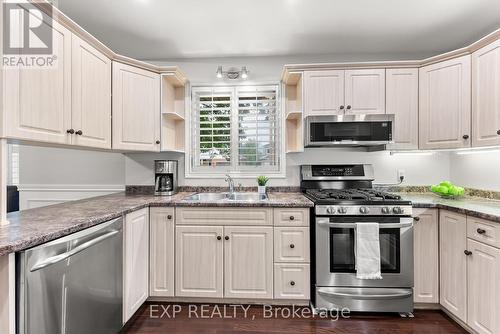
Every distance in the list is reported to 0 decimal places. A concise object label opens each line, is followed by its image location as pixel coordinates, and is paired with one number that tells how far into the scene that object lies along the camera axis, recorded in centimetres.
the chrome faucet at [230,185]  297
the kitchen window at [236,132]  312
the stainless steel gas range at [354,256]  221
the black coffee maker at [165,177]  284
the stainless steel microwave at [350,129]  253
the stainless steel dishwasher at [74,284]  114
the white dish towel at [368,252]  217
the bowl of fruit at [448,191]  248
